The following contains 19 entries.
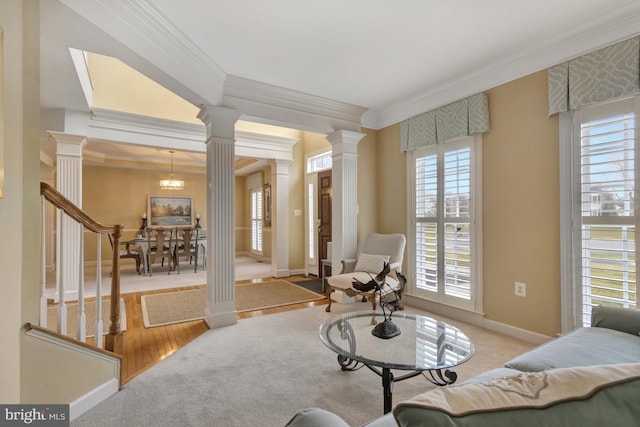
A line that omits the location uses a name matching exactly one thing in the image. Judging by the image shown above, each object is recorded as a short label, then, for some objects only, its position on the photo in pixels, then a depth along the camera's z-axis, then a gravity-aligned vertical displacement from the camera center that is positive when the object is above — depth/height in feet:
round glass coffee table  5.19 -2.61
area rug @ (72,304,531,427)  5.80 -3.95
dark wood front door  17.95 +0.07
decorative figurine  6.30 -2.41
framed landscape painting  25.36 +0.24
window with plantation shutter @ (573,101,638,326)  7.30 +0.10
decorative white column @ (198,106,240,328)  10.56 -0.16
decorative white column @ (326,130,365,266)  13.64 +0.96
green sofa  1.73 -1.17
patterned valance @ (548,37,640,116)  7.18 +3.49
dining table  19.92 -2.15
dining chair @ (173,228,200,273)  20.58 -2.19
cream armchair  11.44 -2.06
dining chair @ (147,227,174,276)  19.95 -2.19
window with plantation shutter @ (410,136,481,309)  10.73 -0.40
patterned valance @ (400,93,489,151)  10.28 +3.41
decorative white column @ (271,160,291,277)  19.45 -0.24
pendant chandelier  22.49 +2.28
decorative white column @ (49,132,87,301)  13.73 +1.52
